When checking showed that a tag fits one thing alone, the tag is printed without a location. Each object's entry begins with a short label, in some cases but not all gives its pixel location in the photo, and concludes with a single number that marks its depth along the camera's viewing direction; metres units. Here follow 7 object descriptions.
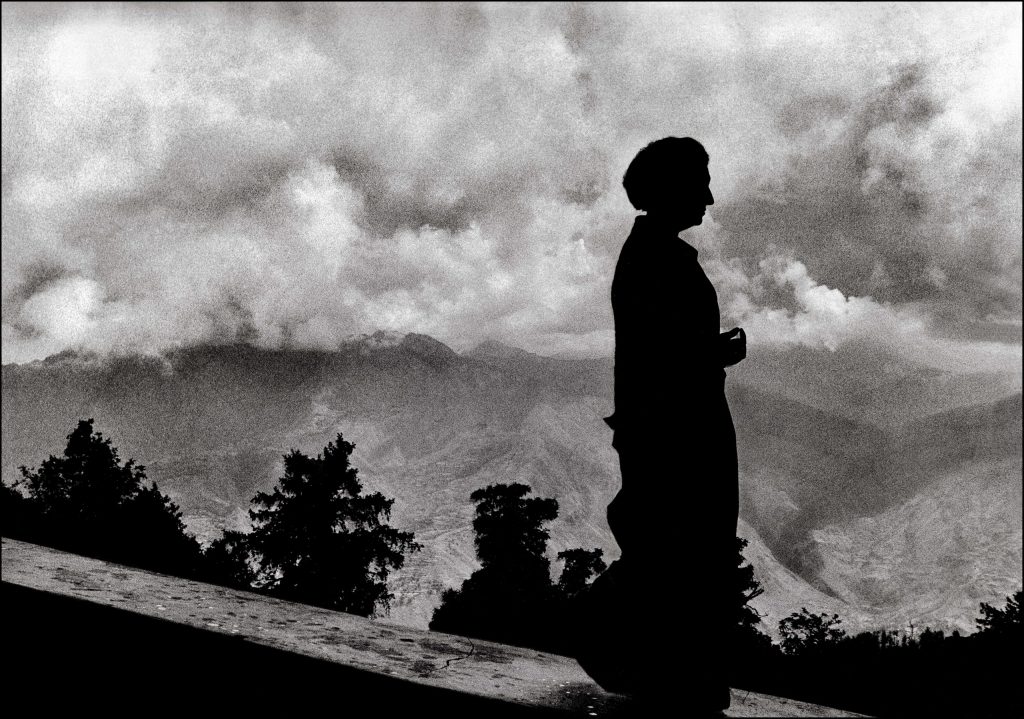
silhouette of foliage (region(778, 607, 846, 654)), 21.04
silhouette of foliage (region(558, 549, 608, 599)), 37.47
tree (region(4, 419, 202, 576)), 23.15
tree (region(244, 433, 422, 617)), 29.89
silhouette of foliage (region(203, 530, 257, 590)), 27.34
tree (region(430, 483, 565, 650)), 27.61
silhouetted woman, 2.32
